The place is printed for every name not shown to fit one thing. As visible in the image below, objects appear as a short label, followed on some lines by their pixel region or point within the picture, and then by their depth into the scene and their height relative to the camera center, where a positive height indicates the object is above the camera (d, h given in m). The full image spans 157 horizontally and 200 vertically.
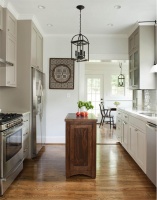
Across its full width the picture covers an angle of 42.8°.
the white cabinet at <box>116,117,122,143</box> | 4.68 -0.74
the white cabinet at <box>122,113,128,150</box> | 4.06 -0.65
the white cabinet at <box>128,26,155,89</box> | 4.11 +0.89
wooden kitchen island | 2.94 -0.69
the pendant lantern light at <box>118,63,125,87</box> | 8.41 +0.84
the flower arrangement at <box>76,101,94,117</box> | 3.29 -0.10
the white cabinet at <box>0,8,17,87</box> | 3.30 +0.86
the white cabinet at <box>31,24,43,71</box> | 3.99 +1.08
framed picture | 5.00 +0.63
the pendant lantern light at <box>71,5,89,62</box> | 3.01 +0.68
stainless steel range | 2.41 -0.65
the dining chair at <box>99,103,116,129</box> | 8.03 -0.62
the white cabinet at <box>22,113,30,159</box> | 3.44 -0.60
